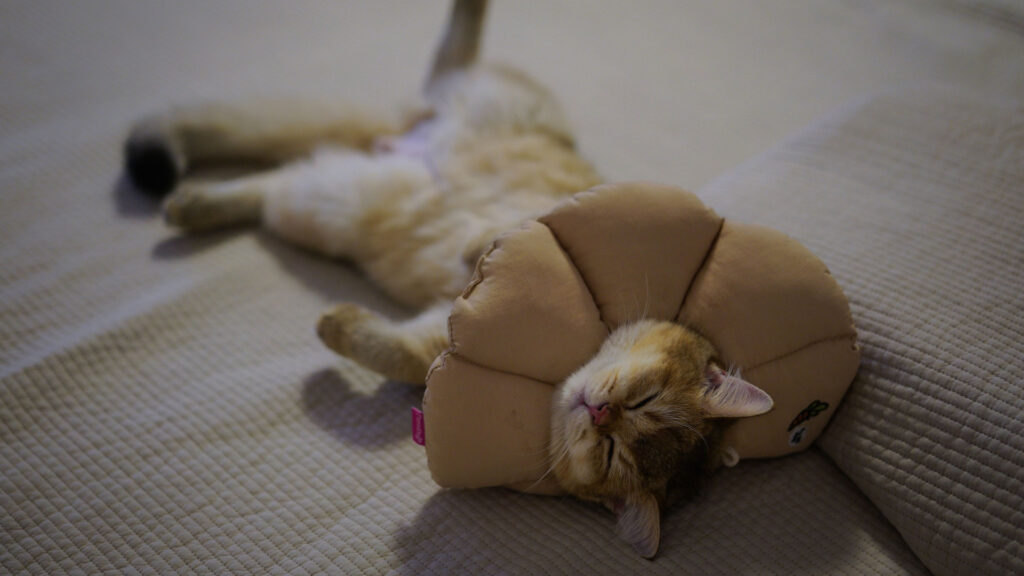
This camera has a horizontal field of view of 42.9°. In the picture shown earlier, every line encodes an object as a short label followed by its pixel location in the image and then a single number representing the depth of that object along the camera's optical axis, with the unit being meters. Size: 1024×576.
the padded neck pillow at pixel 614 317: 0.71
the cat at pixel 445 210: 0.74
